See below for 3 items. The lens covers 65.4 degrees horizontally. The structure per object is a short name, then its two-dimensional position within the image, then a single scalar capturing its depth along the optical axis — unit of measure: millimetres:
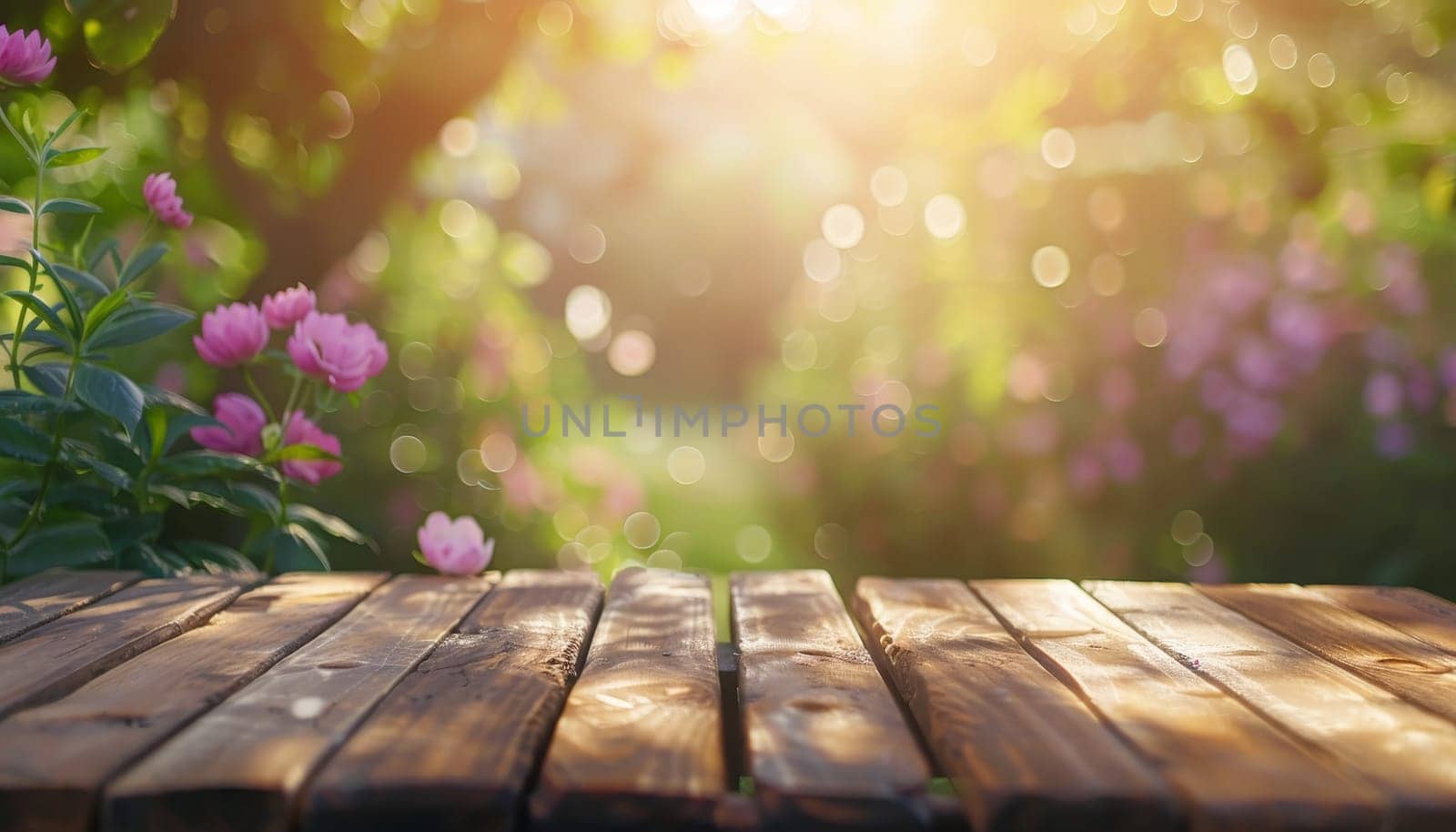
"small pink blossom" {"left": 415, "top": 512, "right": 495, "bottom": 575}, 1779
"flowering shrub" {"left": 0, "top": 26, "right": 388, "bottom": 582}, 1640
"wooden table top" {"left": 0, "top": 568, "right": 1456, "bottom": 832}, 865
